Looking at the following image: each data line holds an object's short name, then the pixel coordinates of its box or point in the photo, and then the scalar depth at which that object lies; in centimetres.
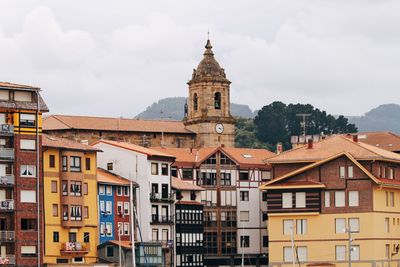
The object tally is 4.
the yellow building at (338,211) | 13438
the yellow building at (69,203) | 12369
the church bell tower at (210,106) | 19475
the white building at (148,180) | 13738
